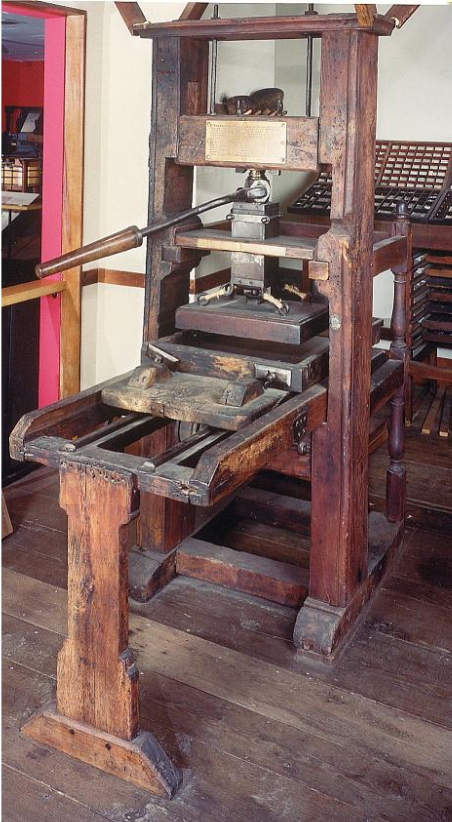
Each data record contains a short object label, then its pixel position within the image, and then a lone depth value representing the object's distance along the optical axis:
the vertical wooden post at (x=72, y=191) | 3.78
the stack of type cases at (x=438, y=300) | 5.32
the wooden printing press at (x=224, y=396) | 2.12
